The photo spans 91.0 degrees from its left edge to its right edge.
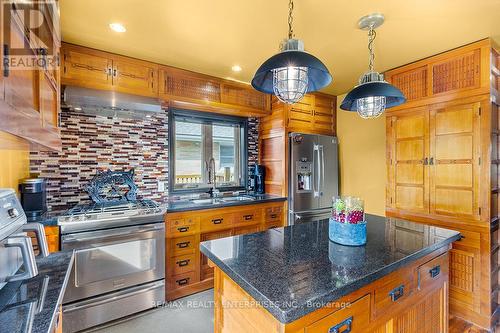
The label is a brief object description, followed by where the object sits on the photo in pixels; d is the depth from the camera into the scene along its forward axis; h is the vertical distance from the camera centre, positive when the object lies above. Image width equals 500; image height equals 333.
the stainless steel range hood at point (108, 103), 2.17 +0.59
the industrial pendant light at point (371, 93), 1.49 +0.47
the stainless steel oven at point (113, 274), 1.99 -0.94
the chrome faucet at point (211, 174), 3.44 -0.11
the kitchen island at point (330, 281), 0.93 -0.48
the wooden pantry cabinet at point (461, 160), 2.13 +0.05
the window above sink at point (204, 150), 3.21 +0.22
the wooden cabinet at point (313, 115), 3.38 +0.75
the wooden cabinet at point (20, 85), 0.70 +0.27
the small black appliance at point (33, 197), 1.99 -0.25
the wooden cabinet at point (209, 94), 2.71 +0.88
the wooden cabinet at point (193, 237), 2.50 -0.78
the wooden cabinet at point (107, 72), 2.22 +0.92
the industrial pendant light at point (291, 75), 1.11 +0.49
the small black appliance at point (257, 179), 3.62 -0.19
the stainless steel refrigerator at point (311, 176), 3.29 -0.15
